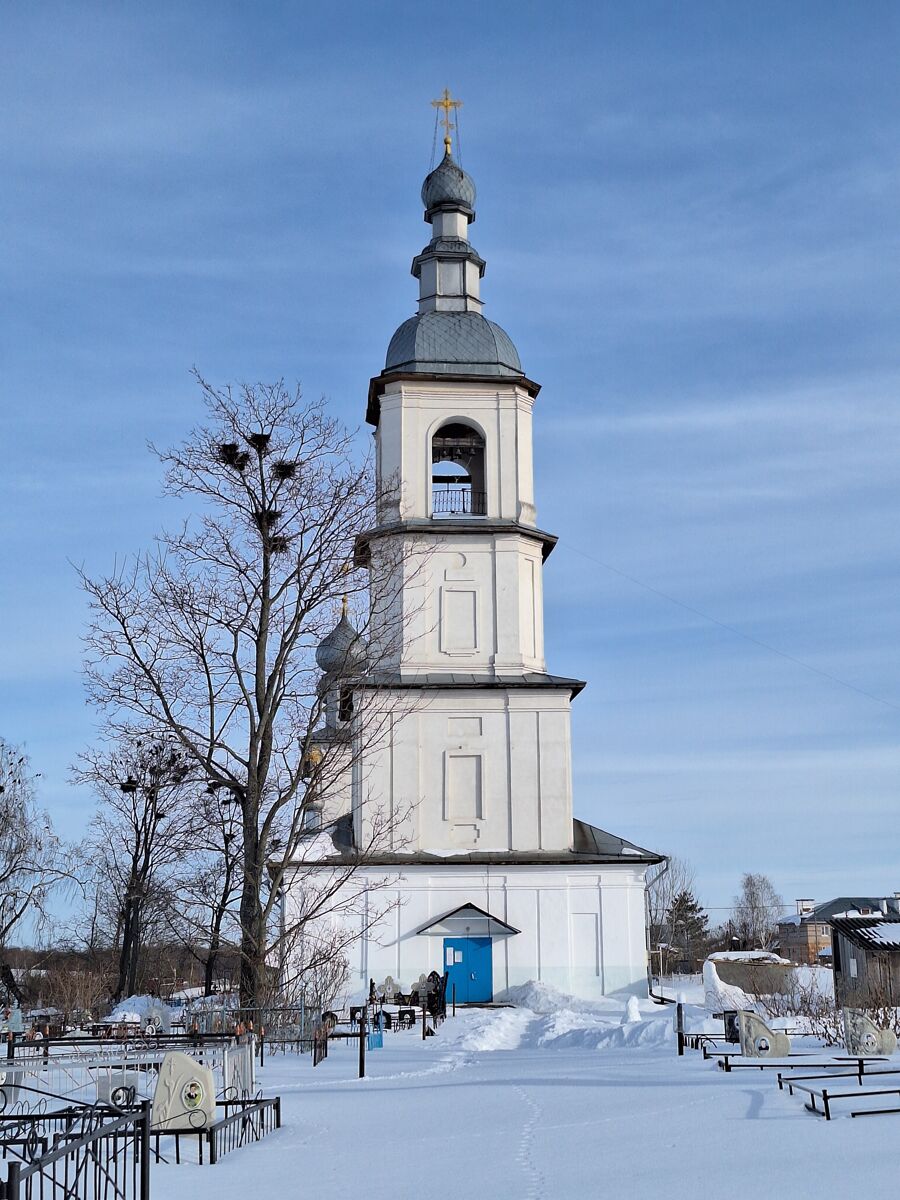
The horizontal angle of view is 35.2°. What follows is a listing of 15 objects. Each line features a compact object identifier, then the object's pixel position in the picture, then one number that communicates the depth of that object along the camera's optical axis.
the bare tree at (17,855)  40.48
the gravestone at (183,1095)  11.61
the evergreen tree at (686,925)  82.50
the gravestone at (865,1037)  17.59
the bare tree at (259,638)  21.50
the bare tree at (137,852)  25.28
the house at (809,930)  83.75
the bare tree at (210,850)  22.16
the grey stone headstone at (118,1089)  11.60
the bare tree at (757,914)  92.75
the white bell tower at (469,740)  33.84
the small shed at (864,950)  35.62
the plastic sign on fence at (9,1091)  13.48
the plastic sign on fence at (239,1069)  13.84
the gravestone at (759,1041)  17.55
